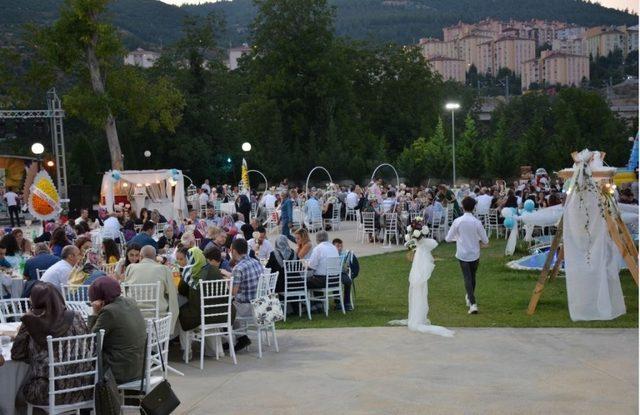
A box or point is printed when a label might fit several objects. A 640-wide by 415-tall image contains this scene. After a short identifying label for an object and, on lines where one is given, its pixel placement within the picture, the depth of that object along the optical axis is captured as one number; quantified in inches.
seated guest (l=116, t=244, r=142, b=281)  409.7
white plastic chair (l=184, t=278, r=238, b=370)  363.3
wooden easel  453.7
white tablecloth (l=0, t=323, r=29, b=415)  252.4
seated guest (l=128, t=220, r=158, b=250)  529.3
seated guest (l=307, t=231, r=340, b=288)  486.3
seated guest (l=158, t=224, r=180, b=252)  619.8
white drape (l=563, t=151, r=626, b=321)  457.1
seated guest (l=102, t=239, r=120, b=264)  469.1
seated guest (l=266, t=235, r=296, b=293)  475.2
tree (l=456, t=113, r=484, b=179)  1697.8
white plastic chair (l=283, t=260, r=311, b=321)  476.1
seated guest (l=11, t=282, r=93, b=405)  244.4
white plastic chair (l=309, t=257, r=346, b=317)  485.4
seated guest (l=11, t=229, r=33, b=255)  535.5
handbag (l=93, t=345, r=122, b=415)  241.1
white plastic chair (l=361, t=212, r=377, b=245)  901.8
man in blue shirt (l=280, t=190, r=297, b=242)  829.2
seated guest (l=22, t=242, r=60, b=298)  428.1
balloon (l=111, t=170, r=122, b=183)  1134.1
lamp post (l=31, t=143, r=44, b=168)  1121.9
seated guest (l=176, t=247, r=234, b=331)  369.4
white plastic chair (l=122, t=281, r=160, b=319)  338.6
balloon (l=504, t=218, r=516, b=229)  747.2
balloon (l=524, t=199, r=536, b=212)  736.8
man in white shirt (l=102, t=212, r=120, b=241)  705.6
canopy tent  1115.0
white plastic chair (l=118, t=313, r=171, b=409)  266.8
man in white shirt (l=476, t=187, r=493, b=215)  937.5
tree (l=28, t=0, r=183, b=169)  1347.2
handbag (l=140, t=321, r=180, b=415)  247.9
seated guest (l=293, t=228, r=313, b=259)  513.7
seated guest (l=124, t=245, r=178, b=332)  348.2
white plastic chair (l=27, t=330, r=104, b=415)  244.5
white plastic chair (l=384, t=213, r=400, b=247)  892.7
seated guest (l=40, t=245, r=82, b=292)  372.5
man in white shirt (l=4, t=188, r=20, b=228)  1283.0
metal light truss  1143.0
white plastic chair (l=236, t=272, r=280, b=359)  383.9
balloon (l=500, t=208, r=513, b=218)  763.7
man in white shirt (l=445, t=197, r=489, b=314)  473.1
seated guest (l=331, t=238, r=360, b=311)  504.1
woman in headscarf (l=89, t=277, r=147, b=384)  263.3
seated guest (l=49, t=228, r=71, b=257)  510.9
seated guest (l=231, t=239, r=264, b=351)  393.7
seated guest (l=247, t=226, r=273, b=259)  546.0
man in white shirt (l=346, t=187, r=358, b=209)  1169.4
